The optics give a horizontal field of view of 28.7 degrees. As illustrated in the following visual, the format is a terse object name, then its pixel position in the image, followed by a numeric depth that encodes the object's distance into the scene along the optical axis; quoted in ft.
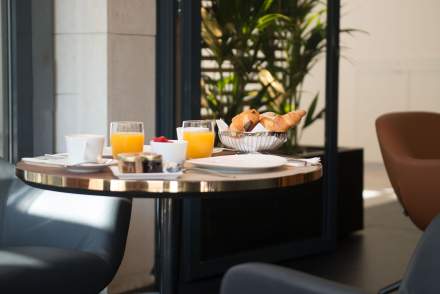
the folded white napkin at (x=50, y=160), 7.64
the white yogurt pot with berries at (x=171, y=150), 7.34
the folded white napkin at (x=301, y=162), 7.92
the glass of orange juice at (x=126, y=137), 7.72
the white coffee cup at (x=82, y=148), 7.27
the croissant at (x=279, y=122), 8.86
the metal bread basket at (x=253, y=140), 8.52
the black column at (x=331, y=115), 17.20
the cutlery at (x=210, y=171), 6.95
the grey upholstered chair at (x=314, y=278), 5.47
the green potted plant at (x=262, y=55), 14.97
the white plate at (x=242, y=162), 7.22
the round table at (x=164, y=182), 6.61
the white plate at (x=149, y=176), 6.75
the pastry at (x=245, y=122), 8.85
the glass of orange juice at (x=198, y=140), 8.03
